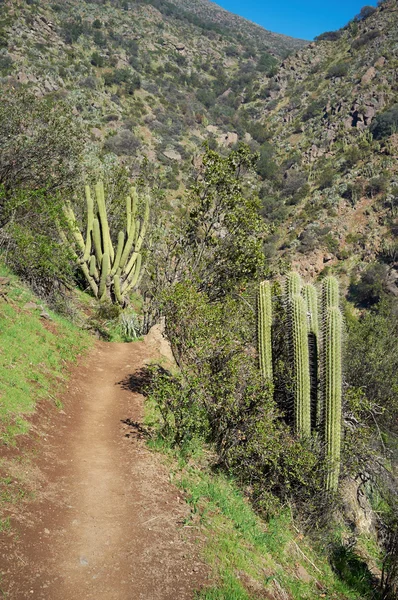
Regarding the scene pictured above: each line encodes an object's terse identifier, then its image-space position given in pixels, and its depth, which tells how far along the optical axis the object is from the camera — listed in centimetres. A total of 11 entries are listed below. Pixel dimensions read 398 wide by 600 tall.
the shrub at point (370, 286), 3083
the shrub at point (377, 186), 3816
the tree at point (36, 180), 1170
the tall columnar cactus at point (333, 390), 694
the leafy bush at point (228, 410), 614
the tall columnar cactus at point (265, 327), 754
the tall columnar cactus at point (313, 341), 743
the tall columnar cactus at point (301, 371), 722
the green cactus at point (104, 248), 1515
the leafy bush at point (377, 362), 1330
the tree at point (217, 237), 960
